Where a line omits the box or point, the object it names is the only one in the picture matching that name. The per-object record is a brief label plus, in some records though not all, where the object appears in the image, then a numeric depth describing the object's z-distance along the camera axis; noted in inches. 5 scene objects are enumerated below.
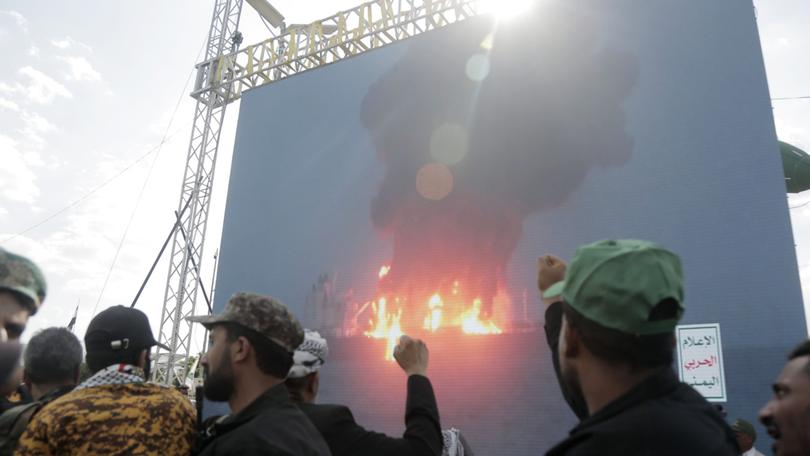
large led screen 284.2
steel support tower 414.9
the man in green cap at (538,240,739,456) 40.7
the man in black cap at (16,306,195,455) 66.3
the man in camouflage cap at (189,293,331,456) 66.2
